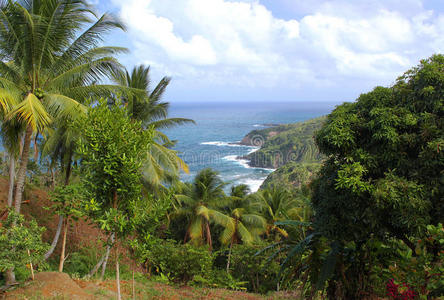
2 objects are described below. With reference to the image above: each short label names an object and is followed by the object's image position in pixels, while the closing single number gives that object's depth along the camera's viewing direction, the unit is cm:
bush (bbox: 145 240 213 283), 1198
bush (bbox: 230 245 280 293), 1484
